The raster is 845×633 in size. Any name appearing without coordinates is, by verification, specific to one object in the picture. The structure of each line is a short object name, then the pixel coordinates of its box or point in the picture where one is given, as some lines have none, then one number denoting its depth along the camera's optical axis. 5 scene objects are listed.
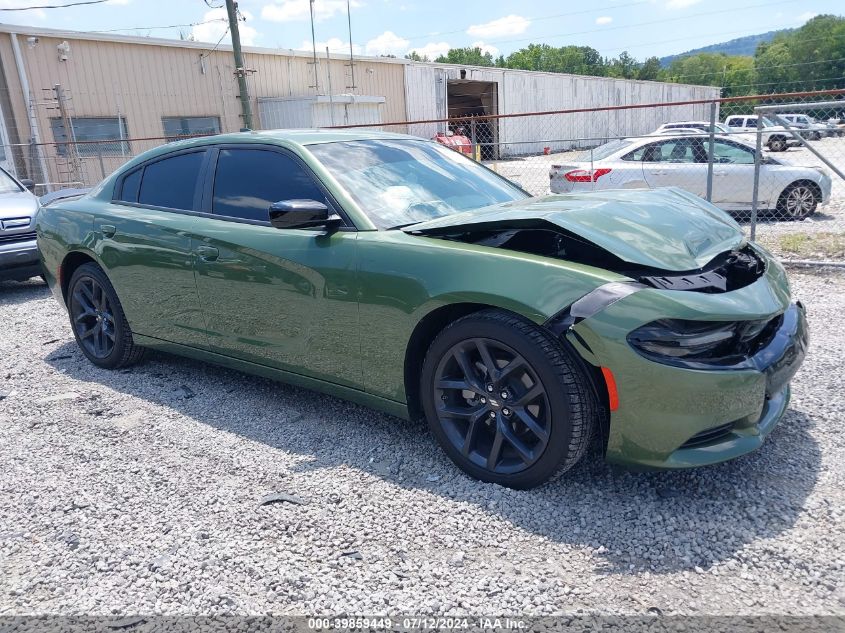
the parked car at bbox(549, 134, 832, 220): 10.54
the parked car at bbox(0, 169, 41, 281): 7.68
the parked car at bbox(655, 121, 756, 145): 18.66
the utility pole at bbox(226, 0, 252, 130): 17.11
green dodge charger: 2.66
